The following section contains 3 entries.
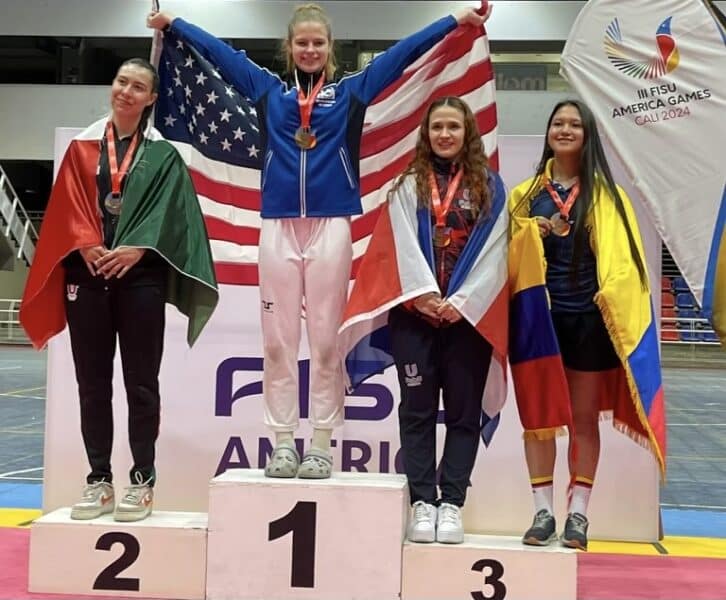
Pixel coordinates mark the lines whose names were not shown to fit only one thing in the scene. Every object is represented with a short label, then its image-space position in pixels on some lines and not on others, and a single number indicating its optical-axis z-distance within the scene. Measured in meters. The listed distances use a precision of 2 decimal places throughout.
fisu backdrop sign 3.64
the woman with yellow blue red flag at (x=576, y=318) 2.61
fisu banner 3.58
